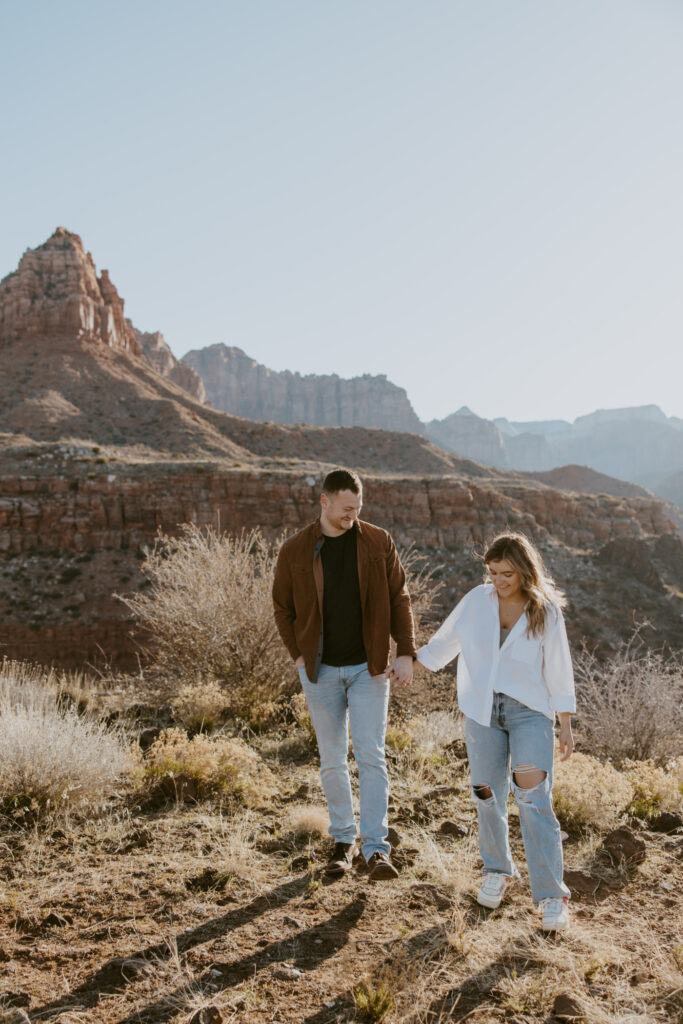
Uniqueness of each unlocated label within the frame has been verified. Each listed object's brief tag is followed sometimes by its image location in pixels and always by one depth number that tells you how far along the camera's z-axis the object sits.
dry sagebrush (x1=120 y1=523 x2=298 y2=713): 7.16
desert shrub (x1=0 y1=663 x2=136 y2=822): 4.00
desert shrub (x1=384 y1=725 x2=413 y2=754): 5.89
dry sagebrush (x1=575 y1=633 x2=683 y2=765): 7.12
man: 3.41
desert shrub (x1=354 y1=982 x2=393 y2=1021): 2.30
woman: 2.91
